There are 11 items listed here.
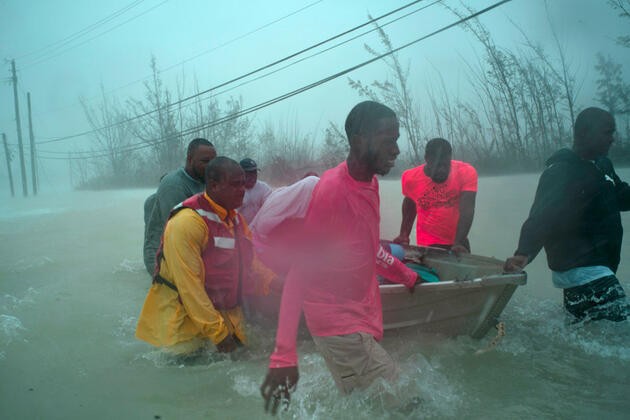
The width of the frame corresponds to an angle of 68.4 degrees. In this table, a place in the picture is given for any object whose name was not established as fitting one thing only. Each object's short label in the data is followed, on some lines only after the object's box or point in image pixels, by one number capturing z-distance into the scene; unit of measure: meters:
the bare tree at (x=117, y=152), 30.70
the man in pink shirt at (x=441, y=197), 4.69
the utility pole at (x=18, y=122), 28.06
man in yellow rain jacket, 3.22
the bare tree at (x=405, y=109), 10.25
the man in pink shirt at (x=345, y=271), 2.05
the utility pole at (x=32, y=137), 29.01
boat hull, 3.56
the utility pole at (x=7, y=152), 33.16
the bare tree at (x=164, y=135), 23.97
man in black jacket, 3.42
